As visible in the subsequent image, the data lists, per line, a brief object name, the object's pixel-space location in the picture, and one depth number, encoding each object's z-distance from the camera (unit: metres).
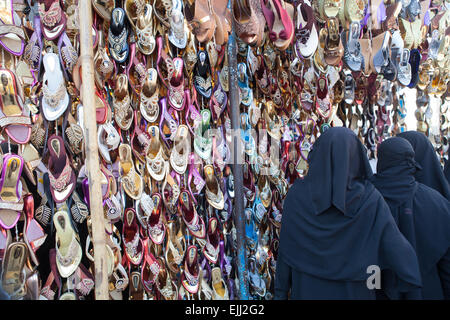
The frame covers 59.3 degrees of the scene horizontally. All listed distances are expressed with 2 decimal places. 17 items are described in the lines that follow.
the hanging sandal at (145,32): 1.22
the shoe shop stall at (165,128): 1.01
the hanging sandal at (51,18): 1.05
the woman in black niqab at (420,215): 1.41
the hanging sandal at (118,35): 1.15
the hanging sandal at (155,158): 1.26
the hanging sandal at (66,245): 1.04
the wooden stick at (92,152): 1.01
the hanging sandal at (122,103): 1.19
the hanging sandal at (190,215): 1.33
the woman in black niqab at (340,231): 1.19
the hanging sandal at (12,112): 0.96
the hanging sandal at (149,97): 1.25
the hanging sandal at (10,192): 0.95
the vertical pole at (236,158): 1.46
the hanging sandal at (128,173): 1.19
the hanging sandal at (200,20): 1.22
